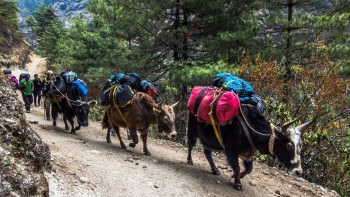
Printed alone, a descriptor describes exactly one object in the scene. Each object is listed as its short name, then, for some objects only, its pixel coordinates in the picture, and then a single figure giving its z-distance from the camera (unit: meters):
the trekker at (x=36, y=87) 17.66
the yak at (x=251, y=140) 5.52
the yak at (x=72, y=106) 10.08
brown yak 7.42
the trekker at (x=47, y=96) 11.01
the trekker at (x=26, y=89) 14.67
